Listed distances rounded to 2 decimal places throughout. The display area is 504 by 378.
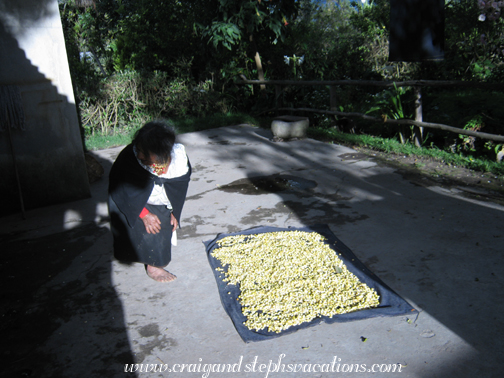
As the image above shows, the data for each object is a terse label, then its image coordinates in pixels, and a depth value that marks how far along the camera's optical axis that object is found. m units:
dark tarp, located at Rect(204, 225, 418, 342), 2.38
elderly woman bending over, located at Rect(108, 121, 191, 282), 2.64
